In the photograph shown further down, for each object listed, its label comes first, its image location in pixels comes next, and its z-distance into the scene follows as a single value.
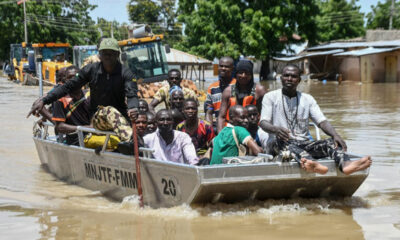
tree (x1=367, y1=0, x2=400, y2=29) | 52.79
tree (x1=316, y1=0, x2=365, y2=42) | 53.97
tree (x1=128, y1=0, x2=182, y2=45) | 65.56
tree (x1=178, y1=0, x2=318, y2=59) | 35.69
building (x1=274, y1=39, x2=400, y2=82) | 33.31
